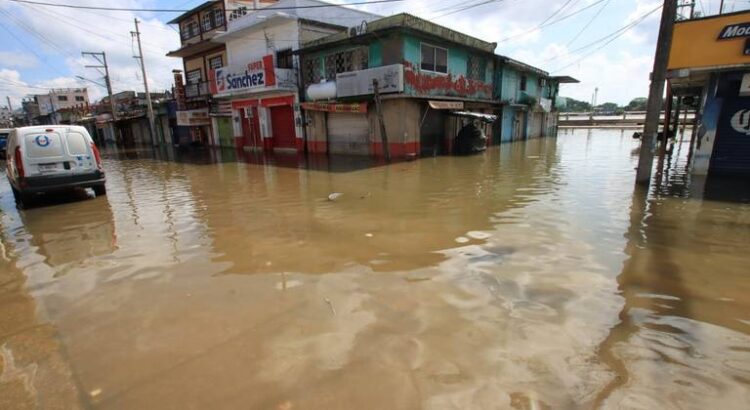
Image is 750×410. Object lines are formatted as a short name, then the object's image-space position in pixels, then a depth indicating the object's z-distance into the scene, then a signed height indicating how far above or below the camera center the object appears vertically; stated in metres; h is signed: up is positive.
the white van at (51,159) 8.79 -0.63
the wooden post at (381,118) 16.38 +0.36
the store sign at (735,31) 9.59 +2.24
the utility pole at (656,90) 8.96 +0.75
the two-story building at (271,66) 20.81 +3.64
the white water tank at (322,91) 18.90 +1.86
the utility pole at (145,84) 33.09 +4.05
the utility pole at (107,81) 38.93 +5.27
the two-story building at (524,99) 24.44 +1.74
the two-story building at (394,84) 16.70 +2.00
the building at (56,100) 79.56 +7.16
